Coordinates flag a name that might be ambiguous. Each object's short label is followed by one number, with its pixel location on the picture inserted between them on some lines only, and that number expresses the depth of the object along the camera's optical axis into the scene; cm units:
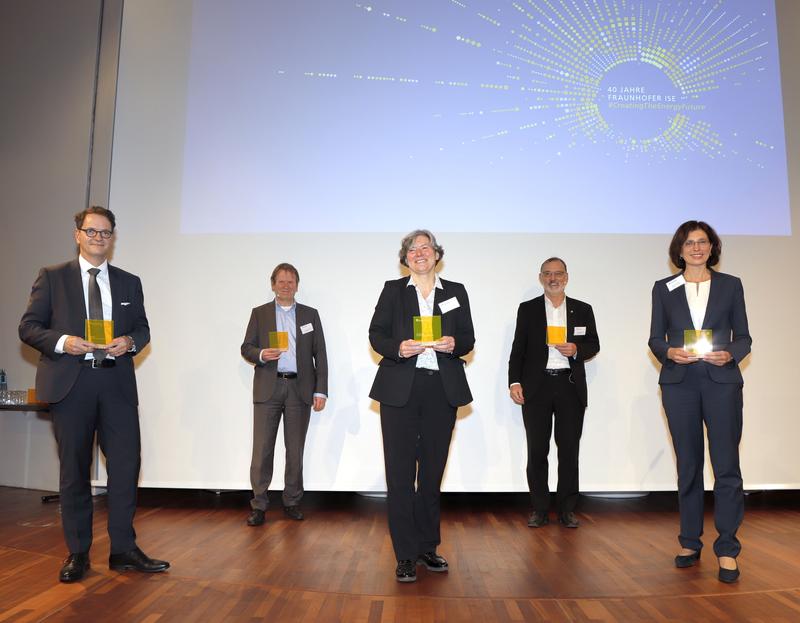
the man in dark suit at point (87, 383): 292
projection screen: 480
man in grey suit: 441
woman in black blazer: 296
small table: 474
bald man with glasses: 423
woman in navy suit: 300
